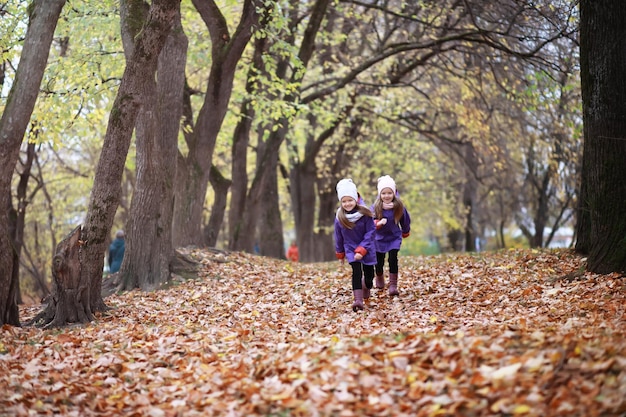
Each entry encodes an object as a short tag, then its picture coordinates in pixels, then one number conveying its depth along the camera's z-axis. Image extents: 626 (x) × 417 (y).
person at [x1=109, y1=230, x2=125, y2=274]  18.22
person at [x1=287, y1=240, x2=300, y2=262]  30.05
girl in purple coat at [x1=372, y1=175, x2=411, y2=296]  10.66
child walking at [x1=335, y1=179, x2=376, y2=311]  9.76
